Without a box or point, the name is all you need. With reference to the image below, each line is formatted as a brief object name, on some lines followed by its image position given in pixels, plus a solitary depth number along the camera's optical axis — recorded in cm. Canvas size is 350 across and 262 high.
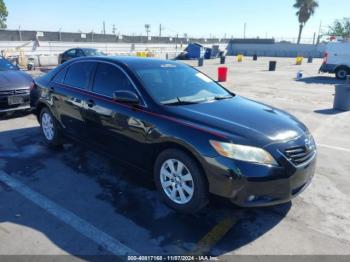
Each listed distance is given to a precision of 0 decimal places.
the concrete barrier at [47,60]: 2340
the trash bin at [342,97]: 955
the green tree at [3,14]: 6272
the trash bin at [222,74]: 1653
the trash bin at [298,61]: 3250
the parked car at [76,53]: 1917
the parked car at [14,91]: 727
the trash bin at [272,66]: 2492
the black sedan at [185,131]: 317
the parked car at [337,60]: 1810
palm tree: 5778
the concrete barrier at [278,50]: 4819
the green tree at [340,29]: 6792
